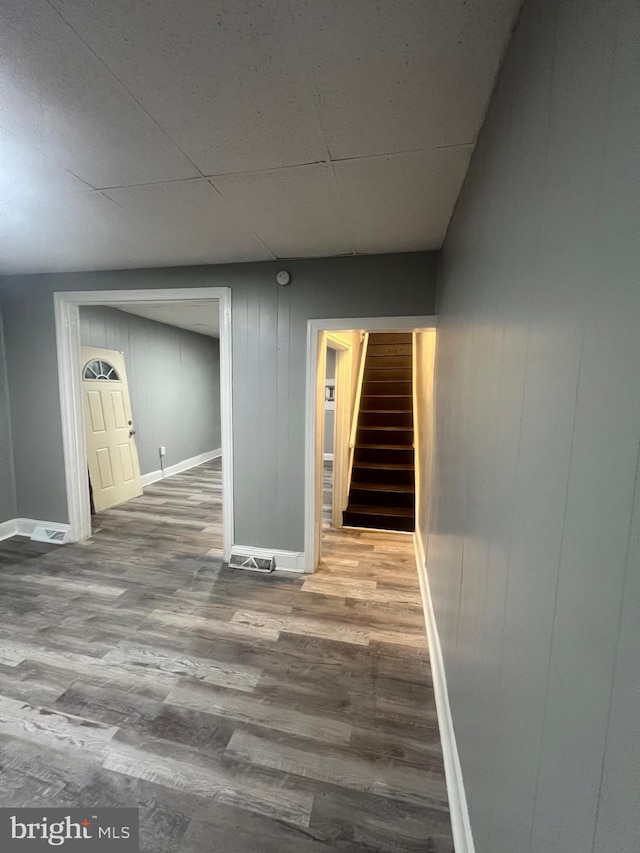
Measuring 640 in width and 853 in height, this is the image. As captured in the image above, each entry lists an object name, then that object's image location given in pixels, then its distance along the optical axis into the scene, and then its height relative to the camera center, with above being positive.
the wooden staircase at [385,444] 3.73 -0.61
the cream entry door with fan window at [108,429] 4.01 -0.48
